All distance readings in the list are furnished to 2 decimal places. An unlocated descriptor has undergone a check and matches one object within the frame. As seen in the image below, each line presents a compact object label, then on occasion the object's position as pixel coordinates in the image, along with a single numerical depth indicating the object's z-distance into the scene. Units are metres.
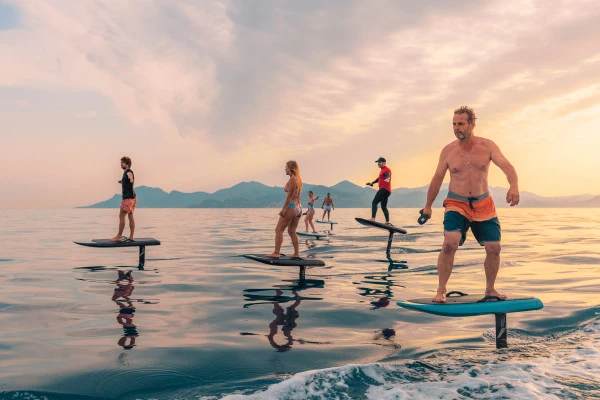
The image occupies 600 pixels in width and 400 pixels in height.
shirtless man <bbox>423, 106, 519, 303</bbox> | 5.91
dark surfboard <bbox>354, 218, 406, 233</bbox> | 16.50
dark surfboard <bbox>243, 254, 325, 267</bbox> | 10.86
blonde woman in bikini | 11.44
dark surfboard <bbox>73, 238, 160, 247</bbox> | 13.71
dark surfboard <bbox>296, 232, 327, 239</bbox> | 26.25
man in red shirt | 17.23
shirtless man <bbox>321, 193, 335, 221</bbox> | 37.22
